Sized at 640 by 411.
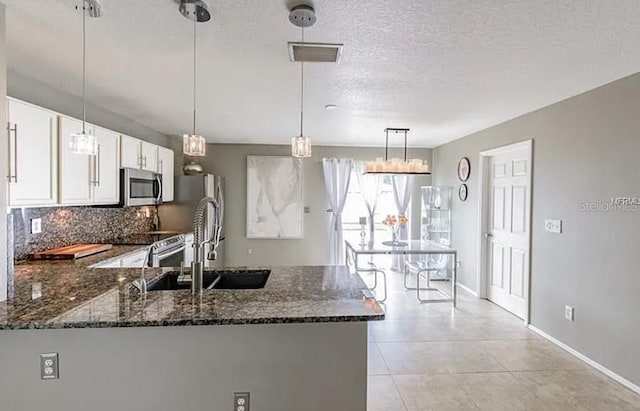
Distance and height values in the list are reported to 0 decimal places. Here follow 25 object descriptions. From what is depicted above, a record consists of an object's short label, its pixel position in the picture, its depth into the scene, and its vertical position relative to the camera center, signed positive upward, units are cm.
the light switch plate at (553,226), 352 -24
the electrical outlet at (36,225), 310 -25
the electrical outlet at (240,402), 167 -92
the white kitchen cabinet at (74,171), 294 +21
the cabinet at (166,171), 491 +37
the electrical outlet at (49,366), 159 -74
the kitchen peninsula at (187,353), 158 -70
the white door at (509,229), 421 -34
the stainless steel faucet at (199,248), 184 -26
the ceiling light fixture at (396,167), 480 +43
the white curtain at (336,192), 656 +13
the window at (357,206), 677 -12
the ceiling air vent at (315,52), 212 +87
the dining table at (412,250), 467 -64
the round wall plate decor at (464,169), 545 +49
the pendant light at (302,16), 180 +92
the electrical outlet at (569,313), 333 -101
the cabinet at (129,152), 388 +49
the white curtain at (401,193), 673 +13
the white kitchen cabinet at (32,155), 245 +29
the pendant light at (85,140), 186 +31
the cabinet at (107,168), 344 +28
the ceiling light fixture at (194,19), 177 +92
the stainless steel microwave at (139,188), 389 +11
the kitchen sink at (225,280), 241 -55
